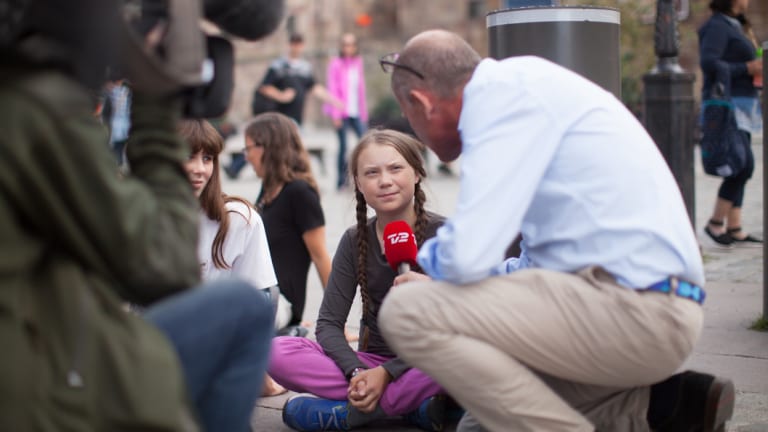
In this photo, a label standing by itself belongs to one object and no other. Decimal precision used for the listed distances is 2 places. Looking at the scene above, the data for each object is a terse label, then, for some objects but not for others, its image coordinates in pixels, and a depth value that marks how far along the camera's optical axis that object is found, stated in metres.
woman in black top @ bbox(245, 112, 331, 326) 5.70
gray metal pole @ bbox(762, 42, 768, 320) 5.14
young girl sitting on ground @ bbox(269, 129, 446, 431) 4.04
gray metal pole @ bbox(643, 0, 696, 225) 8.05
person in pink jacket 15.04
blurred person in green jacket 1.98
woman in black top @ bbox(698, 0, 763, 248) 8.45
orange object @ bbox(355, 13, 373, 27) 46.41
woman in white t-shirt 4.51
